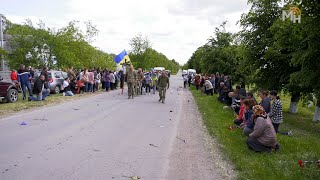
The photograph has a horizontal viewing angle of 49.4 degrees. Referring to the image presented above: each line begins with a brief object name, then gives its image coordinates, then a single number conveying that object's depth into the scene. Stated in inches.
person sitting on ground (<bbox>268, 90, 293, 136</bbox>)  390.1
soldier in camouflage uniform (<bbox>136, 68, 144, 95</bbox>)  898.2
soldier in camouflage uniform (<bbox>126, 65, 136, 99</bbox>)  791.6
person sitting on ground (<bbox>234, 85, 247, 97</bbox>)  574.9
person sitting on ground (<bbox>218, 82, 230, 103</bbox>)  733.6
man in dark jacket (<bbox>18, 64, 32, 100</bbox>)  718.5
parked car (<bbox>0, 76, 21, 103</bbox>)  643.5
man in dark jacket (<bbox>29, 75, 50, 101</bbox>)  676.1
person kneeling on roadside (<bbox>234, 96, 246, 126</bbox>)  440.9
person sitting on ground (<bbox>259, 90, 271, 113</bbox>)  416.8
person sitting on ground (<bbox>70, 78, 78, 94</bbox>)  899.4
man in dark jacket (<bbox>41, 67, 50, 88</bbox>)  743.1
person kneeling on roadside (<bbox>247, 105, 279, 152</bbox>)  304.3
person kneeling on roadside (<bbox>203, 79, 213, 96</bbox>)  960.0
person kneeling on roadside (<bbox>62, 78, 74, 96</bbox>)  832.9
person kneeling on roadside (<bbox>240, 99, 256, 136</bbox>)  363.1
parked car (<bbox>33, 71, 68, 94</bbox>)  866.8
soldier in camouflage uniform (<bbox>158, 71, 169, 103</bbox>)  735.7
